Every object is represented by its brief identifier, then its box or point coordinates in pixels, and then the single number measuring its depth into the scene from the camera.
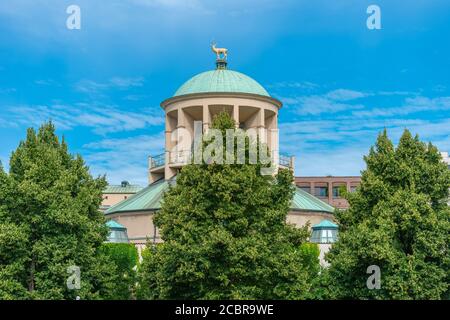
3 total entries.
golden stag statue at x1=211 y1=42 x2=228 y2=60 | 71.38
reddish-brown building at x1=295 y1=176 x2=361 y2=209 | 128.25
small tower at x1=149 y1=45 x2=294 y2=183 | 65.62
